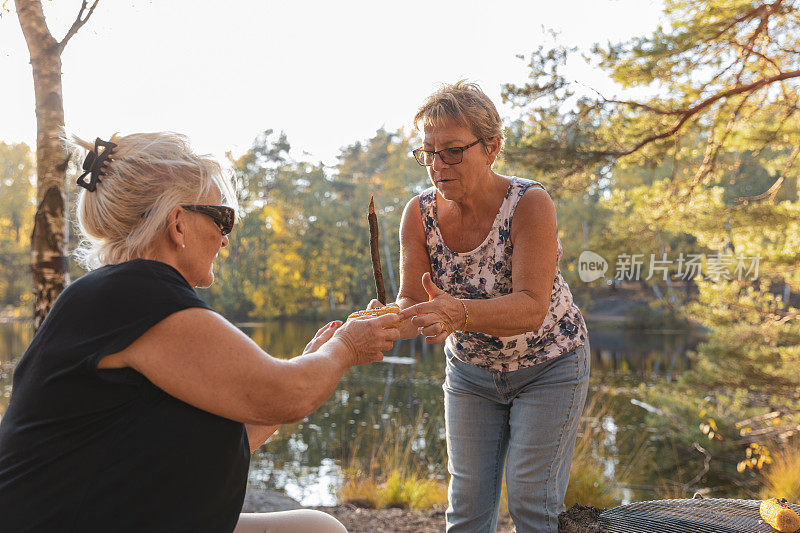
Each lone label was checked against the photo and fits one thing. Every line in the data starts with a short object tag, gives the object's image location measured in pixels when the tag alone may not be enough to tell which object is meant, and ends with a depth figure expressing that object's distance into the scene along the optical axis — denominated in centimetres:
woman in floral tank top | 193
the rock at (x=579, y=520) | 199
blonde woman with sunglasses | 111
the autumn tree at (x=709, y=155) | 620
